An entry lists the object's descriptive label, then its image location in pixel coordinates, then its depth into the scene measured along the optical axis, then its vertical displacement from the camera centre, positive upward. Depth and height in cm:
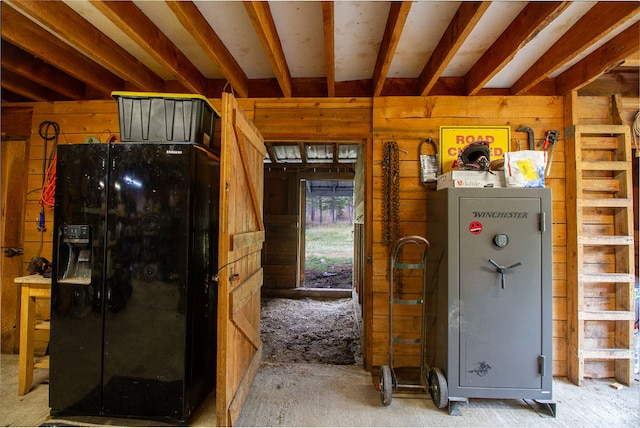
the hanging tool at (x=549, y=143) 246 +73
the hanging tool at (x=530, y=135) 249 +81
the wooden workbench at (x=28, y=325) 205 -84
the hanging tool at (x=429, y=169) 252 +49
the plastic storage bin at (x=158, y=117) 189 +71
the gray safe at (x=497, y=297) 195 -55
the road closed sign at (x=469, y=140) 252 +77
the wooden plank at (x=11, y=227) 272 -11
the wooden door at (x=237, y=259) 163 -28
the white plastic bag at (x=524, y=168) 202 +41
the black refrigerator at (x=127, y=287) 180 -47
